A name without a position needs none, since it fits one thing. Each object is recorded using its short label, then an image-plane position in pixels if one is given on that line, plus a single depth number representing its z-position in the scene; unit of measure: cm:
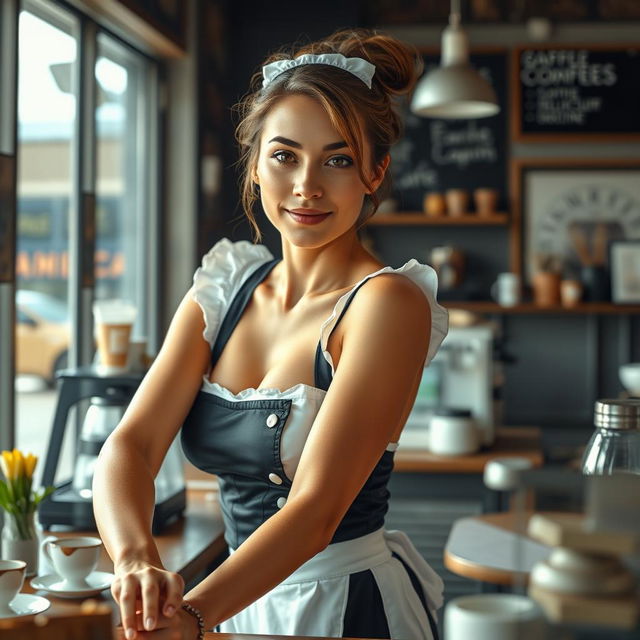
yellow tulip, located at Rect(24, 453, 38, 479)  186
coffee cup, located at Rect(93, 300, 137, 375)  236
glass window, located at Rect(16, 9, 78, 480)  285
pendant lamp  389
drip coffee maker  219
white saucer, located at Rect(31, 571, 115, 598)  159
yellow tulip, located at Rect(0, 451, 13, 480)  184
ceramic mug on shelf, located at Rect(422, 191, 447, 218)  545
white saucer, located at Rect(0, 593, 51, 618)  138
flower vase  181
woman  131
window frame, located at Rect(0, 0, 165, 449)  264
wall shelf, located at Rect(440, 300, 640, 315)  528
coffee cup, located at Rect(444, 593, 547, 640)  69
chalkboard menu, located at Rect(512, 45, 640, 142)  541
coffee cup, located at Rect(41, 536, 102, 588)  160
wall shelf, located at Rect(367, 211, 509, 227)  540
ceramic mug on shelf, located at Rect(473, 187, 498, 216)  540
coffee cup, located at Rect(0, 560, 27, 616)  138
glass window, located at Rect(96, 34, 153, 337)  357
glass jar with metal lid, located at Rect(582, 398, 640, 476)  129
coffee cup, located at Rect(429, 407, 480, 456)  337
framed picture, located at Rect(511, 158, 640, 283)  548
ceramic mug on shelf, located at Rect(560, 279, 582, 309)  529
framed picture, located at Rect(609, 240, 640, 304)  536
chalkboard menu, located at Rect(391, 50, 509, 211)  552
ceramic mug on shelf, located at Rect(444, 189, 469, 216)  540
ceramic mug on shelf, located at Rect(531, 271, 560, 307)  532
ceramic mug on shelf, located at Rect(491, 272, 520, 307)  531
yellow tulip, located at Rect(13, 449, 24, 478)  184
